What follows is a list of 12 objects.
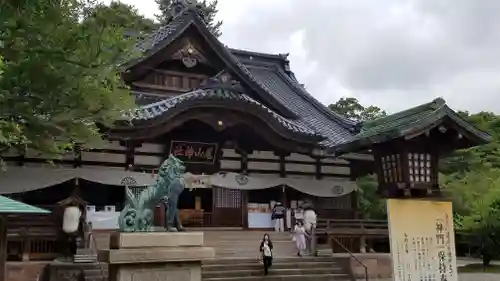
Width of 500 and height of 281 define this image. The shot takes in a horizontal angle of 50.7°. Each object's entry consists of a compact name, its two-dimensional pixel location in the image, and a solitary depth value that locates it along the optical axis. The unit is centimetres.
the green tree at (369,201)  2972
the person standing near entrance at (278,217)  2056
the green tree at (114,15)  899
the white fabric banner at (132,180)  1667
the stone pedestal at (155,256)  766
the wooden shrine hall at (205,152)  1720
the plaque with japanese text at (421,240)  1005
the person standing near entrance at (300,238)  1638
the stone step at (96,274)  1306
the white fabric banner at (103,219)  1788
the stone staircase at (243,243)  1630
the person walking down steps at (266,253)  1448
